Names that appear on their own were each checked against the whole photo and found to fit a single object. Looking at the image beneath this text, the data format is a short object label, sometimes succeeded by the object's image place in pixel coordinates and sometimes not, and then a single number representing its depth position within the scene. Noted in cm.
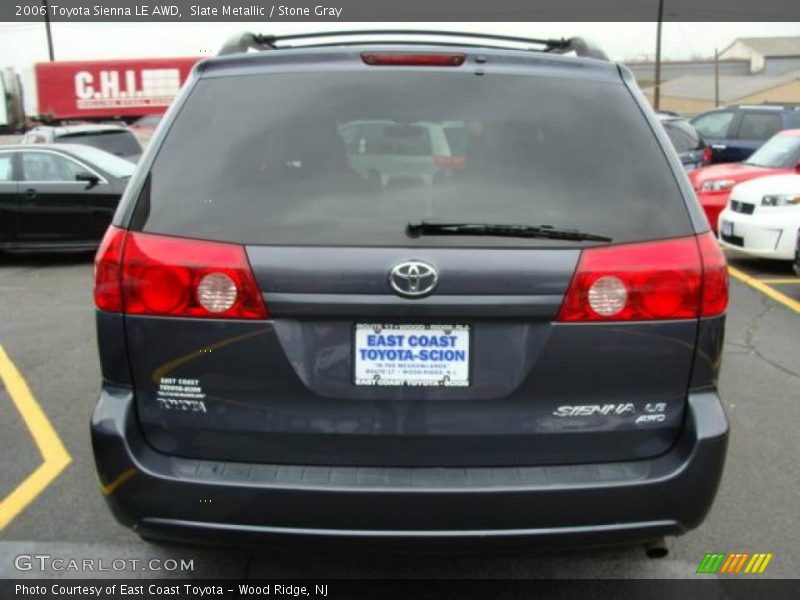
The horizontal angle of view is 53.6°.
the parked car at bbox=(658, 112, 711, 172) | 1410
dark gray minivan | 221
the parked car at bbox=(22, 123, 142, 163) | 1498
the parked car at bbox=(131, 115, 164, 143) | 2114
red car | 1044
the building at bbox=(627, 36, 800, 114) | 6147
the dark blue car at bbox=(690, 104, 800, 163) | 1549
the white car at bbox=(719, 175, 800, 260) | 844
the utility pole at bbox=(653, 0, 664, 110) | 3861
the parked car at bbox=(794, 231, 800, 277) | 751
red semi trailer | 2442
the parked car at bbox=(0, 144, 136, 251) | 1026
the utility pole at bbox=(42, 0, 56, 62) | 3669
